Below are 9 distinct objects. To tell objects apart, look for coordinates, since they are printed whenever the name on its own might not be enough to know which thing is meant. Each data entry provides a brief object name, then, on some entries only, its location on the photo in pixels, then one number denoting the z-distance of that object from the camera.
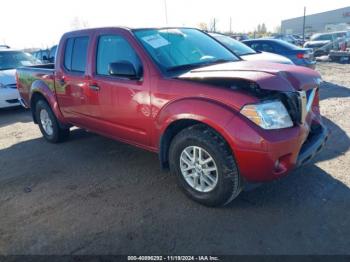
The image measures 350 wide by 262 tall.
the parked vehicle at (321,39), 21.72
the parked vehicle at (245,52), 7.07
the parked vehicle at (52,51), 15.20
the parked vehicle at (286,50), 9.45
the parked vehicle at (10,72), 8.63
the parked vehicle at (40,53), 18.18
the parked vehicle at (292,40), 30.02
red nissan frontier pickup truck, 2.83
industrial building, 67.06
